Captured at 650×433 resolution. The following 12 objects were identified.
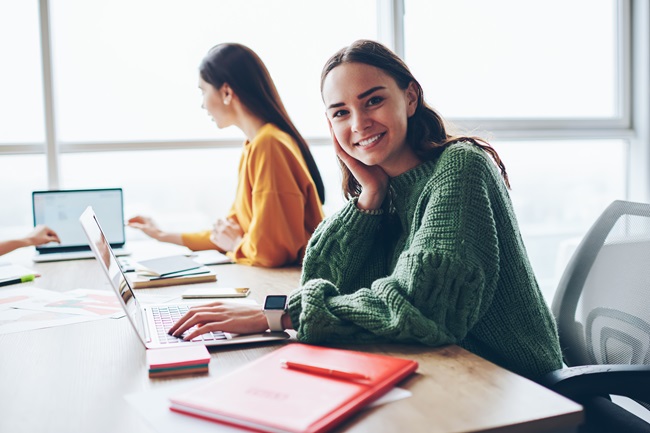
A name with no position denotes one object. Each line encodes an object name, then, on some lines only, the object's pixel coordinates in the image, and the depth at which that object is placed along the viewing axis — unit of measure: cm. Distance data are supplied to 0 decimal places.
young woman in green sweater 104
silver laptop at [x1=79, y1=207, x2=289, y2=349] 106
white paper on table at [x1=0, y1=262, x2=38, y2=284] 174
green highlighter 169
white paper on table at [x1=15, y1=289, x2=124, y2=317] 137
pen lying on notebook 83
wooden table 75
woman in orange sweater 194
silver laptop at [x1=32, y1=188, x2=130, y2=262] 218
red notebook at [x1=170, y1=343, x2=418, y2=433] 73
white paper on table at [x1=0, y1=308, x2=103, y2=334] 125
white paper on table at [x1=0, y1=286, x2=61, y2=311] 146
